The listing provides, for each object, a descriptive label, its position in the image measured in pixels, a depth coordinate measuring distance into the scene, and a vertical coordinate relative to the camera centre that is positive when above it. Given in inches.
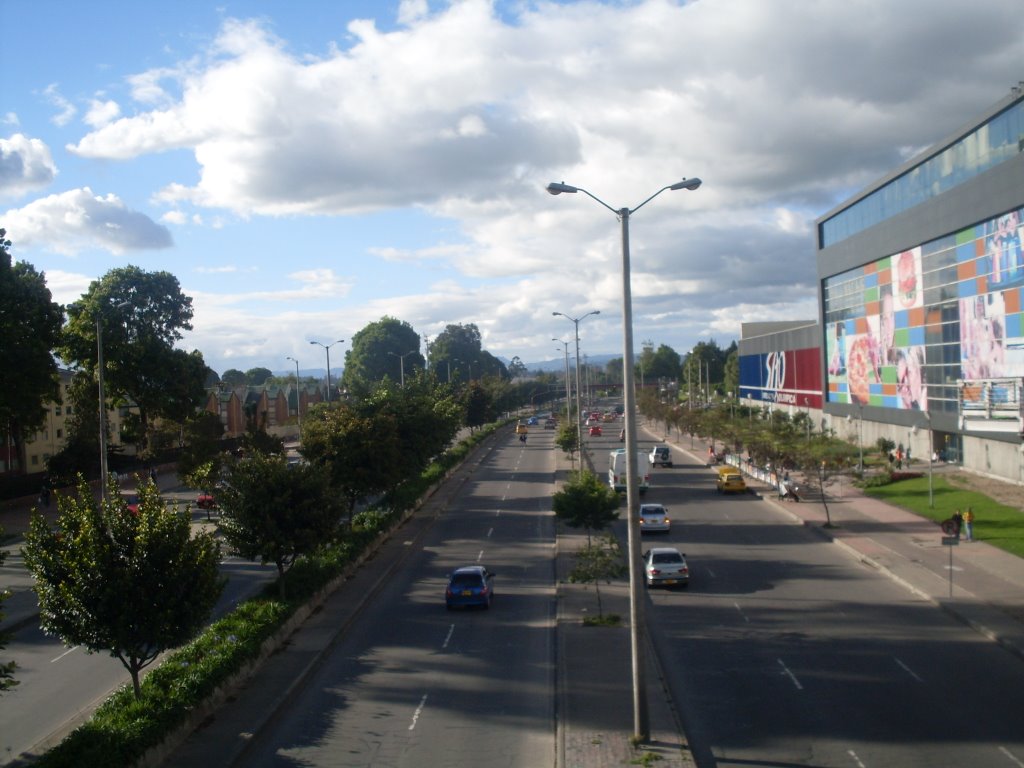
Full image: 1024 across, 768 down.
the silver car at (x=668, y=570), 1052.5 -212.4
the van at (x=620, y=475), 1837.7 -185.4
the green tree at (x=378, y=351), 5487.2 +263.0
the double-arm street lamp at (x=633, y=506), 563.2 -75.8
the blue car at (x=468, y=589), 958.4 -207.6
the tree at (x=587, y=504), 1135.0 -144.0
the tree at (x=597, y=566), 888.9 -175.0
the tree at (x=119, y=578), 573.3 -111.5
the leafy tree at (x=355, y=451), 1379.2 -84.9
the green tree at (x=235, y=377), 7504.9 +181.5
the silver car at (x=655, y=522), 1430.9 -212.9
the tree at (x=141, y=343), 2169.0 +142.5
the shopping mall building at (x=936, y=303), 1683.1 +169.1
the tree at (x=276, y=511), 925.8 -116.5
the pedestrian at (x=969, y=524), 1288.1 -208.9
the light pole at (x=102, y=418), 1147.0 -19.4
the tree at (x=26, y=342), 1595.7 +112.1
